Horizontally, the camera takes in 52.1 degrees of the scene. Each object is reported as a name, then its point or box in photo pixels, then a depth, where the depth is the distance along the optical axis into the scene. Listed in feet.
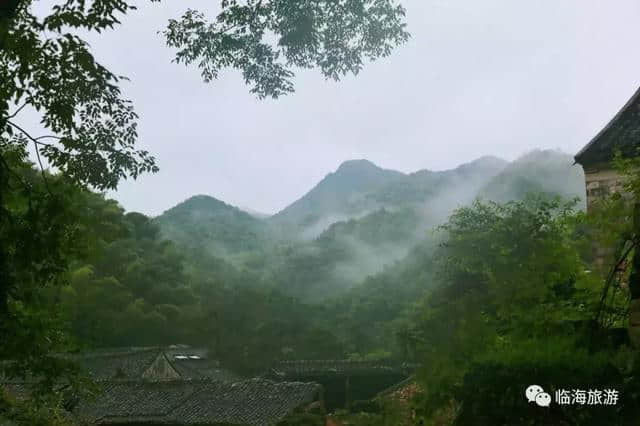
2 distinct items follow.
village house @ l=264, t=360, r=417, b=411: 90.99
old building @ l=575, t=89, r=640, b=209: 38.60
